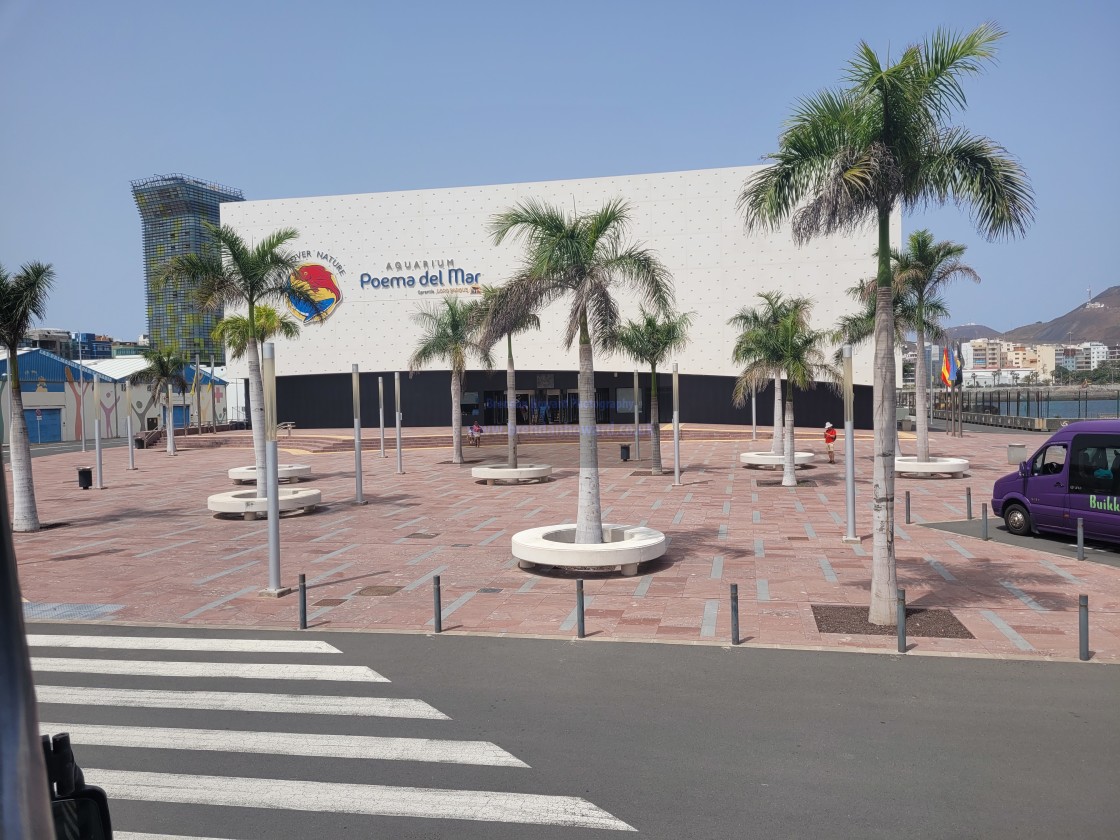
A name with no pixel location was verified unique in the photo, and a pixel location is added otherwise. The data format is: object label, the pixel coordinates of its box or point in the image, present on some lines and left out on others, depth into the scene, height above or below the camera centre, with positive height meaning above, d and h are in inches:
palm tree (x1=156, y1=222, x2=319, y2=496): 797.2 +121.3
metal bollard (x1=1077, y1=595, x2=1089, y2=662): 372.2 -107.6
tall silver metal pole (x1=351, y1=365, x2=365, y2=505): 916.0 -64.9
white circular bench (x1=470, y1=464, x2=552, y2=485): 1104.8 -98.4
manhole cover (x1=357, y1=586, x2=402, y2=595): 527.8 -116.9
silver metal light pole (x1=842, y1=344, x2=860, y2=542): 637.9 -45.3
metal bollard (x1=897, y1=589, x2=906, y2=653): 388.2 -107.6
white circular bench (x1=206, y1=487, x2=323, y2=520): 818.8 -95.4
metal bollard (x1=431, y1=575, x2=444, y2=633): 432.8 -103.1
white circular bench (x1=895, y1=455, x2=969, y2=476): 1073.5 -100.2
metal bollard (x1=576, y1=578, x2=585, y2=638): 419.2 -103.4
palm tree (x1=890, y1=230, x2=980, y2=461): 1109.1 +151.4
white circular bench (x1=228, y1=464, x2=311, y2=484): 1083.3 -90.6
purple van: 619.5 -77.8
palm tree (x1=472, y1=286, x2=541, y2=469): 913.3 +34.4
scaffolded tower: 5580.7 +1356.8
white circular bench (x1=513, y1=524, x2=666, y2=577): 545.3 -100.3
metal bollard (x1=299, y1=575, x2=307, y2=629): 447.5 -104.6
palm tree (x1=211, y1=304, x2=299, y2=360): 1160.2 +106.8
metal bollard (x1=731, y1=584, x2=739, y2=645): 402.9 -107.0
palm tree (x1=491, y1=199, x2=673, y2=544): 565.6 +79.5
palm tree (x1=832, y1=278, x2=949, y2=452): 1157.1 +96.7
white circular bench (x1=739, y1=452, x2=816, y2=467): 1171.6 -95.7
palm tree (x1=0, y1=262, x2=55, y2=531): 747.4 +66.9
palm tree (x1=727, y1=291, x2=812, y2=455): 1088.8 +98.3
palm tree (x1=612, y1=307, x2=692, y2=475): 1168.2 +70.8
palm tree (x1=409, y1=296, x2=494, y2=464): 1341.0 +89.0
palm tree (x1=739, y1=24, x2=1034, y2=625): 423.2 +113.1
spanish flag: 1987.2 +43.3
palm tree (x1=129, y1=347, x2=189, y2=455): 1974.7 +81.2
